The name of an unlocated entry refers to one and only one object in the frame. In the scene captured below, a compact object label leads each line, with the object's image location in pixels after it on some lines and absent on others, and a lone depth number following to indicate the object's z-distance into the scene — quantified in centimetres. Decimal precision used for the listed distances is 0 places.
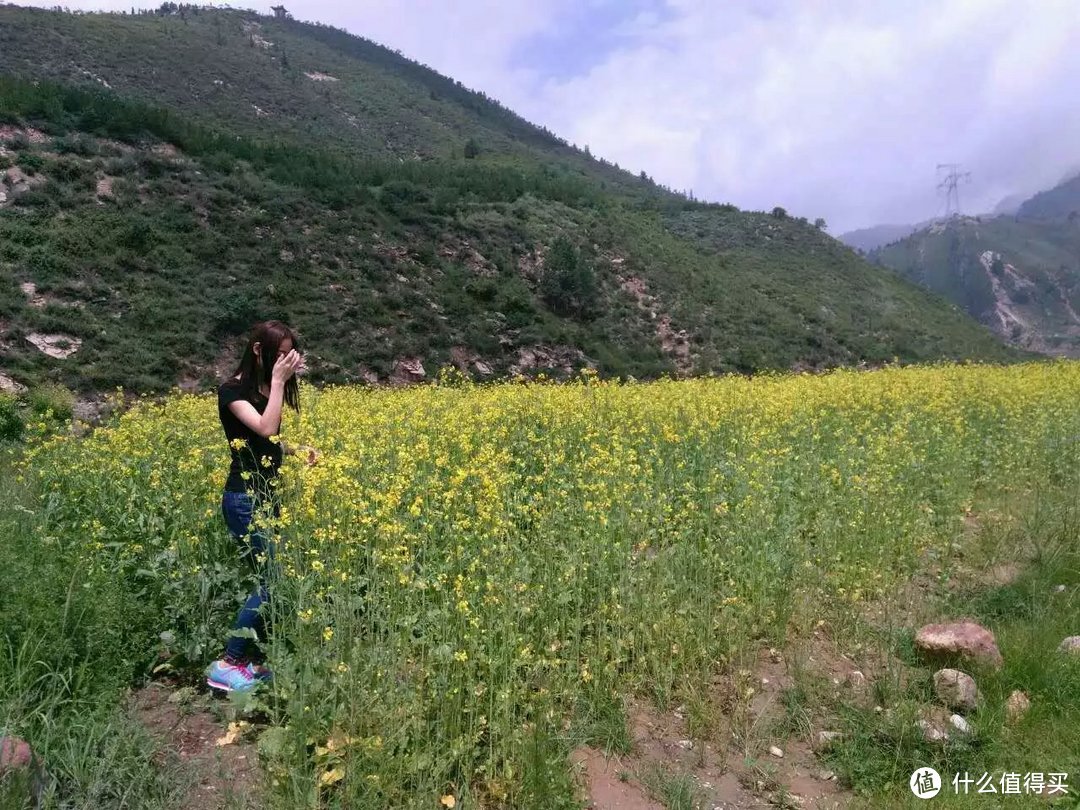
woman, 392
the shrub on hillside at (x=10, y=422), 1112
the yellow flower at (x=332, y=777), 268
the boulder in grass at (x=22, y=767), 258
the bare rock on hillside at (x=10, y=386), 1642
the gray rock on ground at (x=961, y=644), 395
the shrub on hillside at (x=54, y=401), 1337
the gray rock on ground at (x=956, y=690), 374
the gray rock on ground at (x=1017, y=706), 358
